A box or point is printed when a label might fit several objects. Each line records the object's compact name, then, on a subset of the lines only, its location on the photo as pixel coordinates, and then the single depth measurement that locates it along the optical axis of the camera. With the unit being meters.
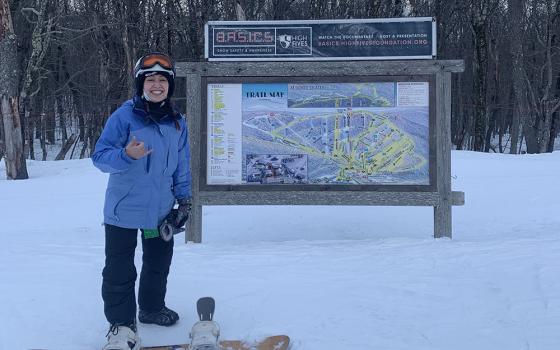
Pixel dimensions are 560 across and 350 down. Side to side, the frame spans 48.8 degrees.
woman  3.67
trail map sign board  6.62
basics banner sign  6.52
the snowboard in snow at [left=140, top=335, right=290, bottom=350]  3.74
